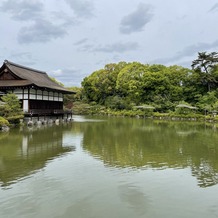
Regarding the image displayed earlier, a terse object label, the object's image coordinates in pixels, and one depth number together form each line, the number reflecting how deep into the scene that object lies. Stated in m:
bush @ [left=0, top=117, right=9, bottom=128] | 18.09
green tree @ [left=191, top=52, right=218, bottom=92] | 35.91
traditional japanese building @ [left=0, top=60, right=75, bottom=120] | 24.39
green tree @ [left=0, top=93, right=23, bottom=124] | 20.36
